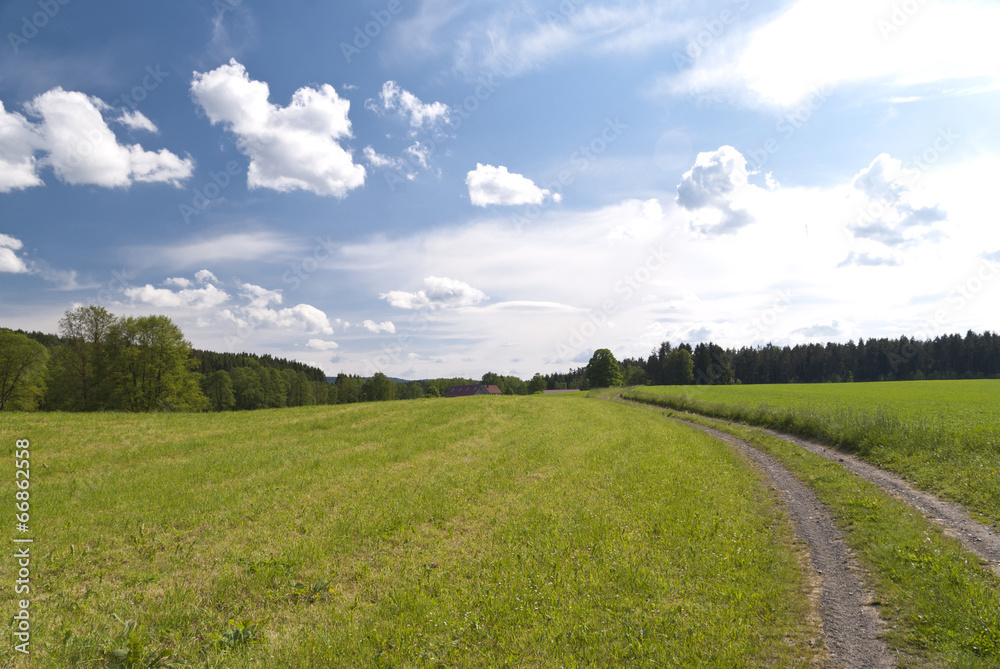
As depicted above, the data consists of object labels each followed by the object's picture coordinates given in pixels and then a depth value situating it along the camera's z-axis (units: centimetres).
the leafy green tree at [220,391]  9394
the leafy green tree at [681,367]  13600
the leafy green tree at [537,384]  18400
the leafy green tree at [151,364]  4772
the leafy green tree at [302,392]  12693
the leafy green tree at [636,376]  16312
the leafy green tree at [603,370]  11938
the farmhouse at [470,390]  14962
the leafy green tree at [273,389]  11112
